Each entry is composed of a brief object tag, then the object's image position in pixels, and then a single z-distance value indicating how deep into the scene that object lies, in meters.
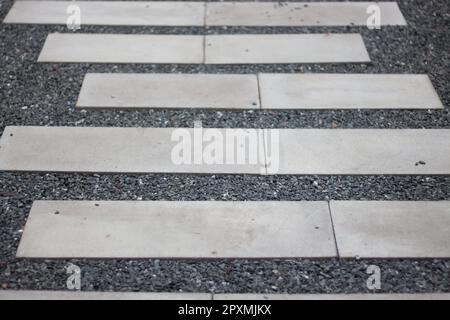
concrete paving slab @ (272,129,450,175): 3.82
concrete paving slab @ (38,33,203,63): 4.83
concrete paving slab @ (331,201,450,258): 3.30
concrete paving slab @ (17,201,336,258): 3.29
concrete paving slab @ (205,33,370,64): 4.84
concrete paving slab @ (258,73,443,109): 4.37
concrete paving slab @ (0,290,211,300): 3.05
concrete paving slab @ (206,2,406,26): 5.31
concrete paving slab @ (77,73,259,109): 4.35
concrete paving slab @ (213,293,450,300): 3.06
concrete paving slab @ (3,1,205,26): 5.30
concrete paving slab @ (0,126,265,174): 3.82
